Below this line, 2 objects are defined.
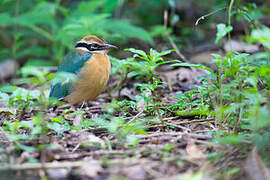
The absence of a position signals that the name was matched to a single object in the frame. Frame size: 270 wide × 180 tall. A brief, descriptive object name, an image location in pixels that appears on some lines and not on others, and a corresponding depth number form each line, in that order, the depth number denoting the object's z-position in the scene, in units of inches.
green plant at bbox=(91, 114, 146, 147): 240.7
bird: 424.8
